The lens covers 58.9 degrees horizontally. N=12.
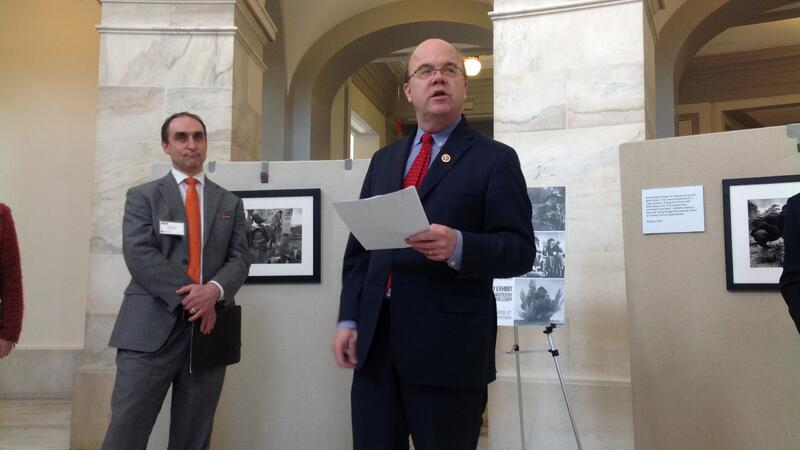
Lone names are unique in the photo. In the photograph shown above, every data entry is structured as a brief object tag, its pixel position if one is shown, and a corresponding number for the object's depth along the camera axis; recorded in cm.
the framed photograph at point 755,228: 344
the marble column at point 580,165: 438
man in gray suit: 301
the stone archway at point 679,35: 746
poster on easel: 391
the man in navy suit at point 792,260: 260
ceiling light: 1031
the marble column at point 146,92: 516
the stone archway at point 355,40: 865
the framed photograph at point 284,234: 417
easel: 383
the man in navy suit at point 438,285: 188
